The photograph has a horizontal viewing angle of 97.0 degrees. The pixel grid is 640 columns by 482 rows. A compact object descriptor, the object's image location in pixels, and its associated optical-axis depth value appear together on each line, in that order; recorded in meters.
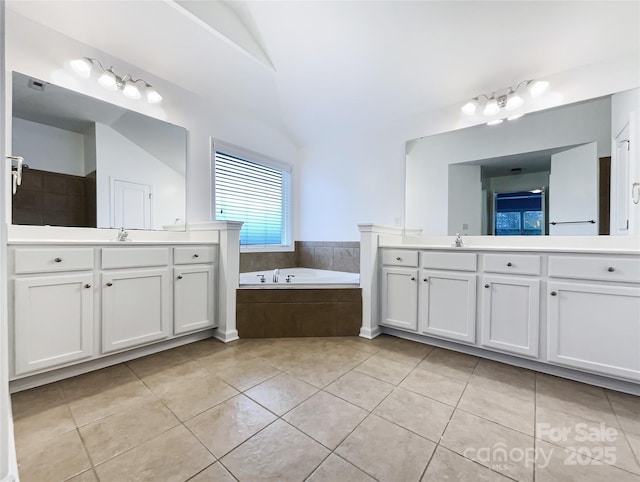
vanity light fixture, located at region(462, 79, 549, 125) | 2.26
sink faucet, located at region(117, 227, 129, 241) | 2.12
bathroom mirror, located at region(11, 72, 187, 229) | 1.88
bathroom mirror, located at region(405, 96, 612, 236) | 2.07
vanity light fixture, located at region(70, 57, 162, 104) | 2.08
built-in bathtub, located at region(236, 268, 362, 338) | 2.46
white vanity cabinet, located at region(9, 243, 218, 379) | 1.56
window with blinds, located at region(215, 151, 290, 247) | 3.12
